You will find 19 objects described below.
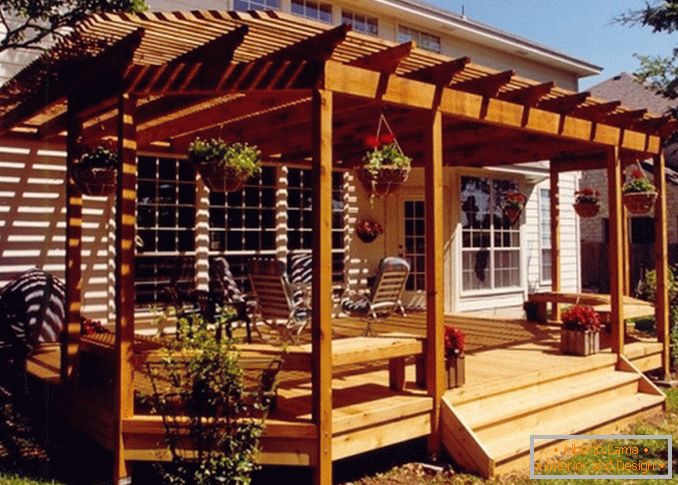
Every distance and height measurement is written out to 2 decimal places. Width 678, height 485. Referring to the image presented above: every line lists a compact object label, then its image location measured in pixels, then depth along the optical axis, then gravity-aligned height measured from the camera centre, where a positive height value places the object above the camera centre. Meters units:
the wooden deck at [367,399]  4.62 -1.27
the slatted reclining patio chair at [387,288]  6.80 -0.42
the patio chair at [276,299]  6.55 -0.51
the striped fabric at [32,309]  6.80 -0.65
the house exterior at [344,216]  8.15 +0.56
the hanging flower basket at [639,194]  8.18 +0.69
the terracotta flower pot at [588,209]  10.80 +0.67
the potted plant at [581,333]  7.38 -1.01
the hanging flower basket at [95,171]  5.97 +0.78
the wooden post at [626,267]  10.53 -0.33
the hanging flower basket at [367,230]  11.32 +0.35
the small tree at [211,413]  4.18 -1.09
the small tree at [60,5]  6.43 +2.56
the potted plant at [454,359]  5.59 -0.98
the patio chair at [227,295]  7.53 -0.55
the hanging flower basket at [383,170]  5.44 +0.69
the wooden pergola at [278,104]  4.56 +1.38
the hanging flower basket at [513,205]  12.45 +0.85
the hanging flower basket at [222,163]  5.79 +0.81
